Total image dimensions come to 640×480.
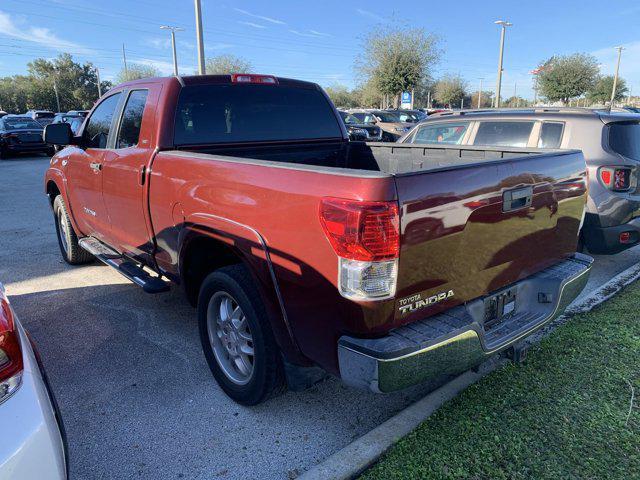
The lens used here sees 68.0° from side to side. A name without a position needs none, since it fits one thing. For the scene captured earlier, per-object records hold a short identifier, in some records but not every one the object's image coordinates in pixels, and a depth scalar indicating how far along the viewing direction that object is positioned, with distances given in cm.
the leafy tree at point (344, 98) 7821
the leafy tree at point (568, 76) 4144
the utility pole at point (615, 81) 4975
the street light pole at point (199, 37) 1647
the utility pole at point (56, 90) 6222
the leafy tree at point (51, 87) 6406
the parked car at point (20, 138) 1919
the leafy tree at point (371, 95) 3871
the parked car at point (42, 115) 3512
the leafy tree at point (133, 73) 6469
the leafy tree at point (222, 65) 5022
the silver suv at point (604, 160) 492
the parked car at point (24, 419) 151
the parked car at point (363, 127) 1882
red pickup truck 209
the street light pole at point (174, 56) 3116
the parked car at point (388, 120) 2020
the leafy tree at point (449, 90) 6825
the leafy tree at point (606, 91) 5500
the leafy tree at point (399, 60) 3631
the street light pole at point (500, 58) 3084
